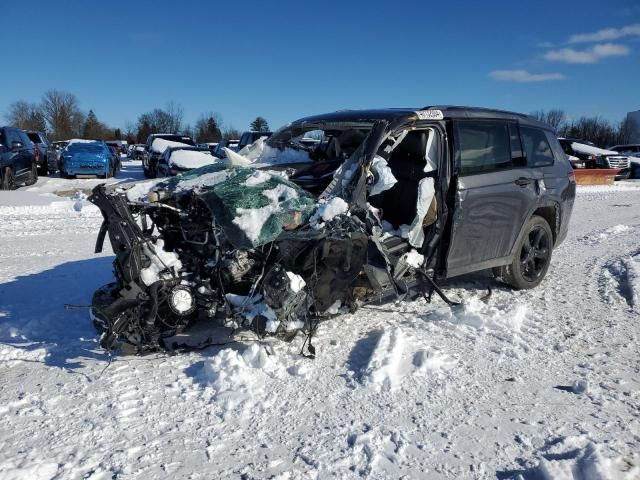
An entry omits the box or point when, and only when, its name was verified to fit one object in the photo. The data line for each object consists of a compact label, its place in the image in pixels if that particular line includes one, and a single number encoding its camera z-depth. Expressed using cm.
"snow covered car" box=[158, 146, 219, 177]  1374
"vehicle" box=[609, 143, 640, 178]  2459
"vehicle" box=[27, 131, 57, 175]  1986
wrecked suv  389
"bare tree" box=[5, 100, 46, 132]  6756
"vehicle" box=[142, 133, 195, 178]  1903
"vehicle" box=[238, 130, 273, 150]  1769
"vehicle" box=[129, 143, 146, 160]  4022
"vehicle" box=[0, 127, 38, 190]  1423
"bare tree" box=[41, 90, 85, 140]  6800
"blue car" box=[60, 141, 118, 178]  1909
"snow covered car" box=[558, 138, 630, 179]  2222
